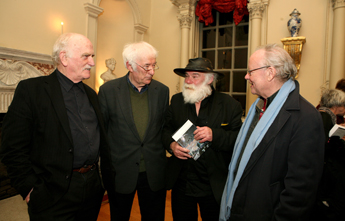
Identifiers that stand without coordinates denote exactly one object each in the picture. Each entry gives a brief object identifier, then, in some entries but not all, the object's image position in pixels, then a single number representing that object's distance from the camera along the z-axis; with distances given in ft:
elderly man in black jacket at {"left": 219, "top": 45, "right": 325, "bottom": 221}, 3.97
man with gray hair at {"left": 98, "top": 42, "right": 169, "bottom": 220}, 6.07
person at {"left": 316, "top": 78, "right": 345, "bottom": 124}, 9.04
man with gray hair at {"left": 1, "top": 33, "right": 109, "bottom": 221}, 4.33
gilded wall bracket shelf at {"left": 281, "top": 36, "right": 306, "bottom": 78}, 13.74
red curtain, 16.25
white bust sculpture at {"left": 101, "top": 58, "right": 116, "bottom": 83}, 16.29
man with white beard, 5.73
